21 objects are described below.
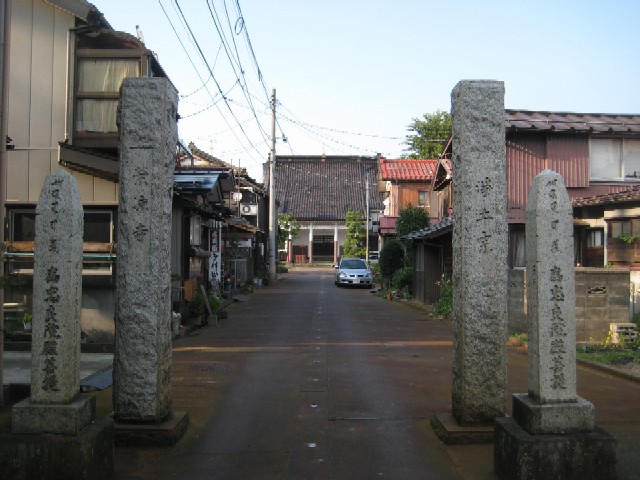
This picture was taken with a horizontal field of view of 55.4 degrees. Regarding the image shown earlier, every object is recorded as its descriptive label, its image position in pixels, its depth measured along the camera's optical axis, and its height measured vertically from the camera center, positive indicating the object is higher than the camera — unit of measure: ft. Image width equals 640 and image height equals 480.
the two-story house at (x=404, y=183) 129.70 +16.15
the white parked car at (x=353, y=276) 118.11 -3.49
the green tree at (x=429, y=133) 148.05 +30.70
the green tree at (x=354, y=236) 172.45 +6.36
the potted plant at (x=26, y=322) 40.52 -4.45
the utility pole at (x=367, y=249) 166.20 +2.35
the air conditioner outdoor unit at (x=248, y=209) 130.11 +10.49
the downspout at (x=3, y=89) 25.31 +6.95
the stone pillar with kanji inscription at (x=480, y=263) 21.07 -0.14
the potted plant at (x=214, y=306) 59.11 -4.82
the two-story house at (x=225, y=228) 62.13 +4.21
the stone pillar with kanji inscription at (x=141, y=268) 20.77 -0.40
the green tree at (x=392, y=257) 107.14 +0.22
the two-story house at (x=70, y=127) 41.24 +8.88
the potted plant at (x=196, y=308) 57.52 -4.85
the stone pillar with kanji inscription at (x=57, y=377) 16.38 -3.44
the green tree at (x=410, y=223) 100.17 +5.96
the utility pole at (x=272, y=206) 119.34 +10.49
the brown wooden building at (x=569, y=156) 63.46 +10.93
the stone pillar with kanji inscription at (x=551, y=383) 16.33 -3.52
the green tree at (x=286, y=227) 172.35 +8.76
